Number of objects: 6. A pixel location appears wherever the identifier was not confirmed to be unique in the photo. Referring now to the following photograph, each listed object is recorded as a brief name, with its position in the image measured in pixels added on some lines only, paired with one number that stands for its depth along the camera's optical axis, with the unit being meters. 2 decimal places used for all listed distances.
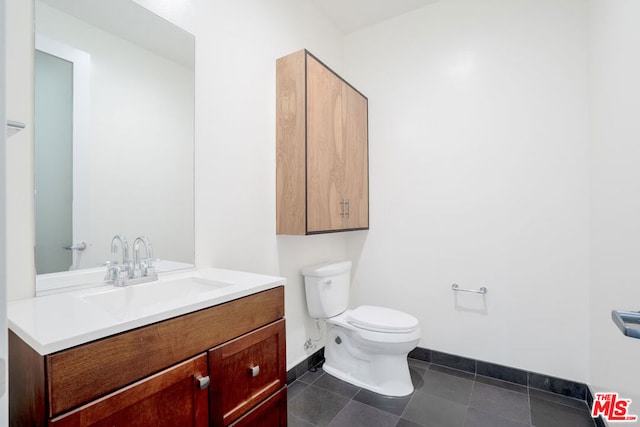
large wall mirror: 1.09
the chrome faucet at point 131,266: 1.23
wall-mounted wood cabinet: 1.84
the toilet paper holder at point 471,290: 2.12
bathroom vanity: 0.69
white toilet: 1.90
